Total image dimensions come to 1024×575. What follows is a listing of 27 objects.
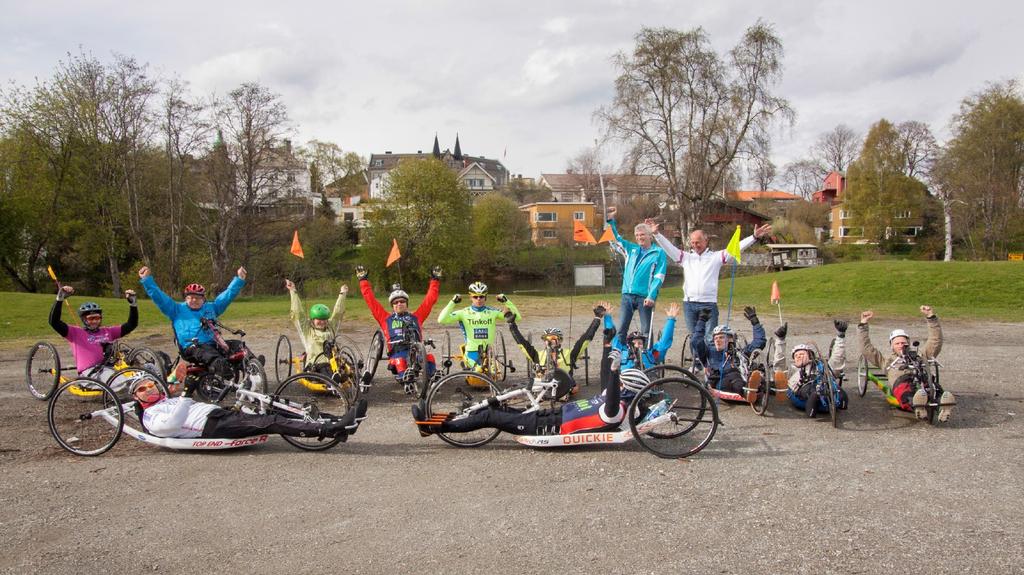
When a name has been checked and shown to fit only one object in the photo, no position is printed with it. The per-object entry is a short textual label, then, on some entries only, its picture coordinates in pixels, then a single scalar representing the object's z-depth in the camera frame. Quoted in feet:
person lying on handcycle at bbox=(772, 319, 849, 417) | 21.98
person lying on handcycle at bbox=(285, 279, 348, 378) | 26.55
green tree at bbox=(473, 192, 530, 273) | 173.37
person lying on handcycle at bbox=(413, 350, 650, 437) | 18.15
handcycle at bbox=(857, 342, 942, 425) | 21.08
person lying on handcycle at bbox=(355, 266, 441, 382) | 25.95
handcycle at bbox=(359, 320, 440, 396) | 25.73
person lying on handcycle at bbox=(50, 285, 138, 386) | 23.80
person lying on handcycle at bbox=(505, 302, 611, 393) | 23.58
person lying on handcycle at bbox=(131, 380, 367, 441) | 17.78
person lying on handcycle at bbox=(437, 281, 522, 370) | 25.50
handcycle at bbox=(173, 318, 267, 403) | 22.81
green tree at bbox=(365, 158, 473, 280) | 146.82
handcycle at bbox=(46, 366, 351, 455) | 18.28
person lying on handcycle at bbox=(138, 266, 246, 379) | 23.45
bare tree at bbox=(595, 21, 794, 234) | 105.60
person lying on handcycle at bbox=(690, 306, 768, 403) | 23.41
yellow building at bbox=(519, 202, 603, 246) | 218.38
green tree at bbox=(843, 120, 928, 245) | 155.12
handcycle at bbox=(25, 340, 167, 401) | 24.82
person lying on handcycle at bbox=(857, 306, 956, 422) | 20.85
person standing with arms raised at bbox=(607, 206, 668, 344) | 26.63
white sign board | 31.28
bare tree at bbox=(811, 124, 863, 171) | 223.51
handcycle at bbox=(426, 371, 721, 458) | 18.16
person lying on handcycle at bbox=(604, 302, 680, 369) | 25.02
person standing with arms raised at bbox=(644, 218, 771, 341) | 25.81
